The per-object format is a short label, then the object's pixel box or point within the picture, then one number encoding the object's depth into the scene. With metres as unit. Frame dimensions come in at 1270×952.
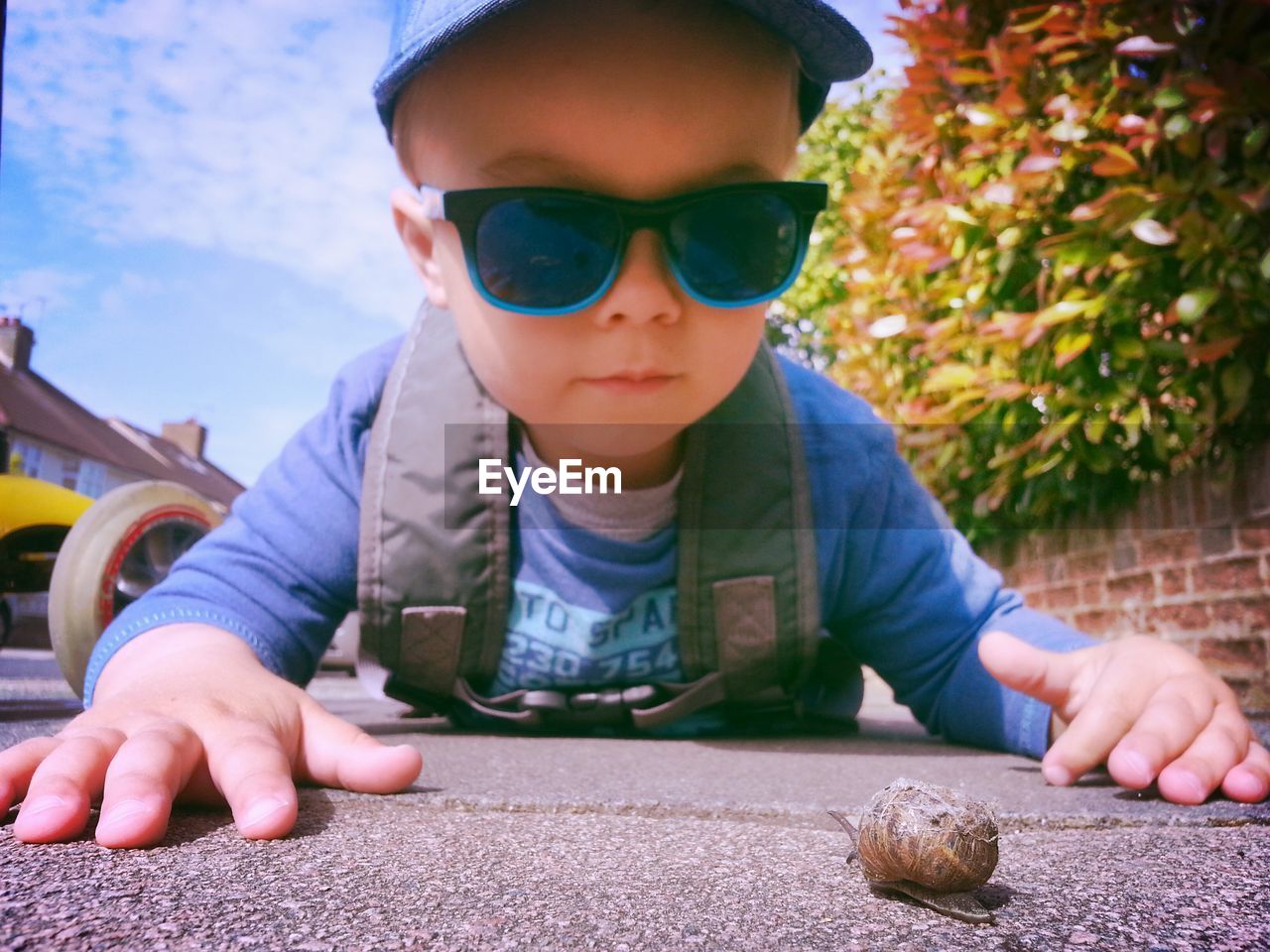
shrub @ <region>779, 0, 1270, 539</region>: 0.49
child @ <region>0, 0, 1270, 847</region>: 0.28
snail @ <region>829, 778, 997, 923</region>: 0.18
